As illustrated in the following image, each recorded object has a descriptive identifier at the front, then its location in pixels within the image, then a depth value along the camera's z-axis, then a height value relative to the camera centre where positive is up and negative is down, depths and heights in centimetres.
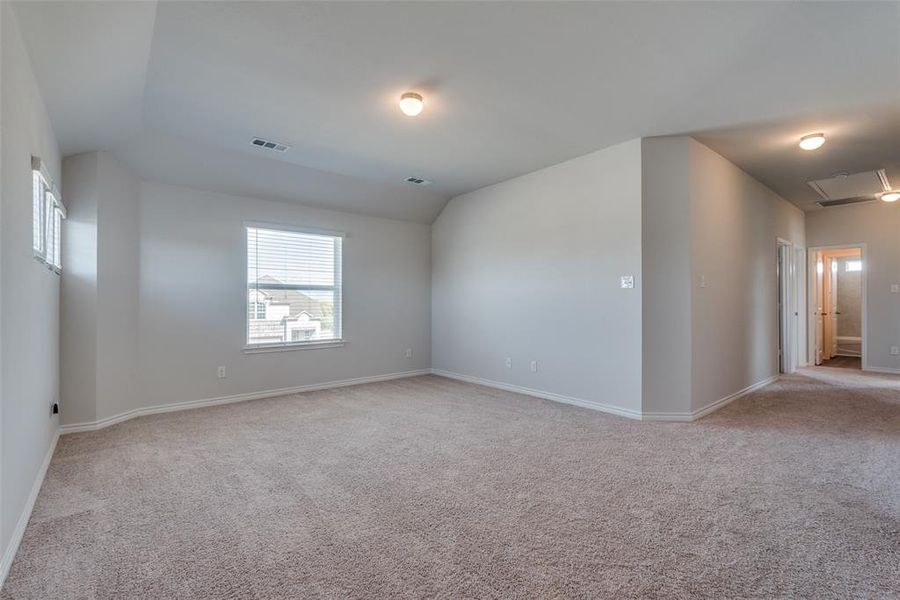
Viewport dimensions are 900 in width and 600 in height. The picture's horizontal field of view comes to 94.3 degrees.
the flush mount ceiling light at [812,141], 379 +146
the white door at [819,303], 735 -5
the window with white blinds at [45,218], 253 +59
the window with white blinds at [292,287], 502 +19
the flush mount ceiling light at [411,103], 304 +146
